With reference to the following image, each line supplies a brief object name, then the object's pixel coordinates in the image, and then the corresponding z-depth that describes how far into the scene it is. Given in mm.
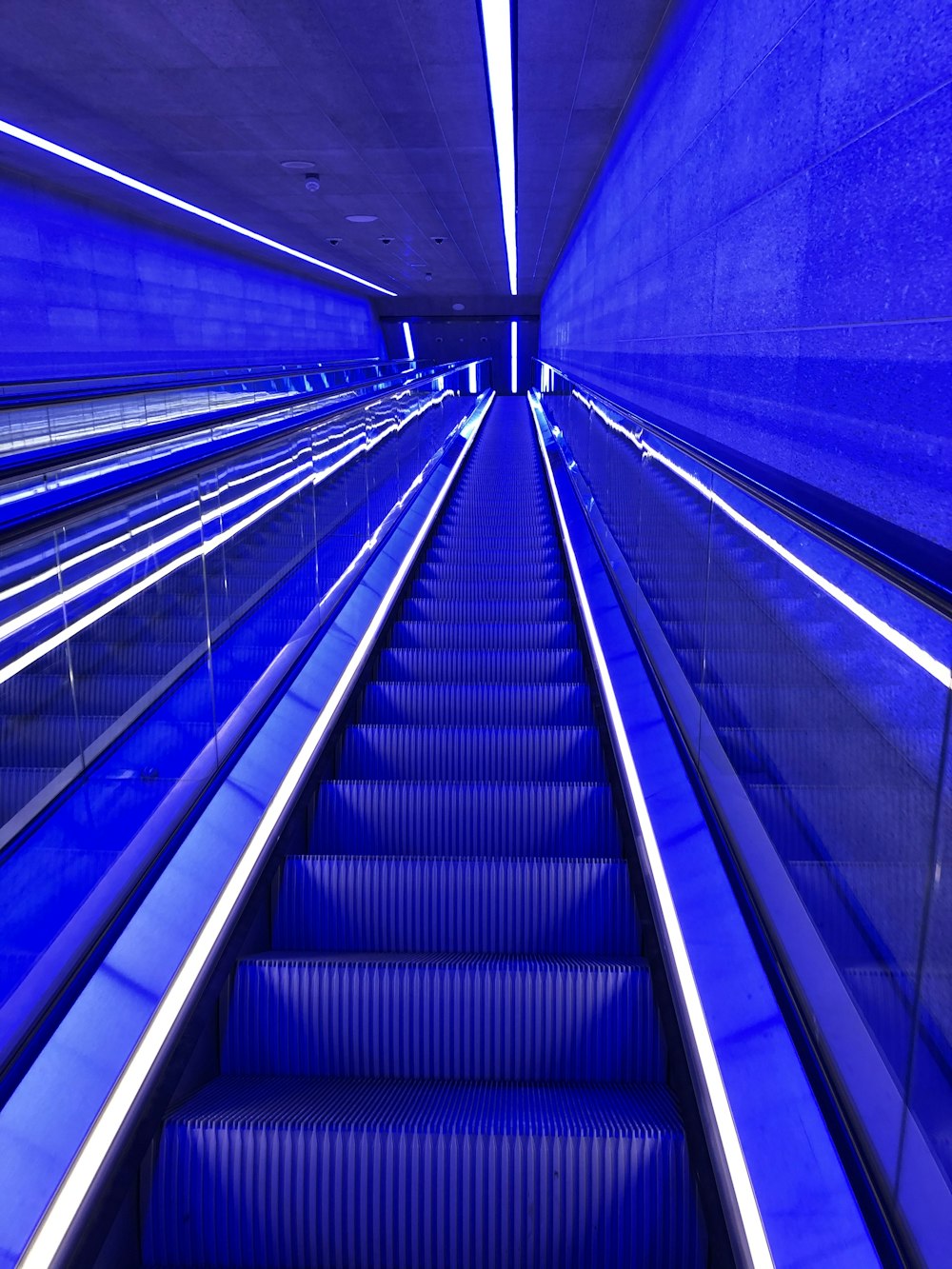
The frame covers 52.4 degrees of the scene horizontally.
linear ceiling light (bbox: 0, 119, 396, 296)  9883
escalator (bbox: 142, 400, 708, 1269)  2223
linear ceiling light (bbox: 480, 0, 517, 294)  7059
